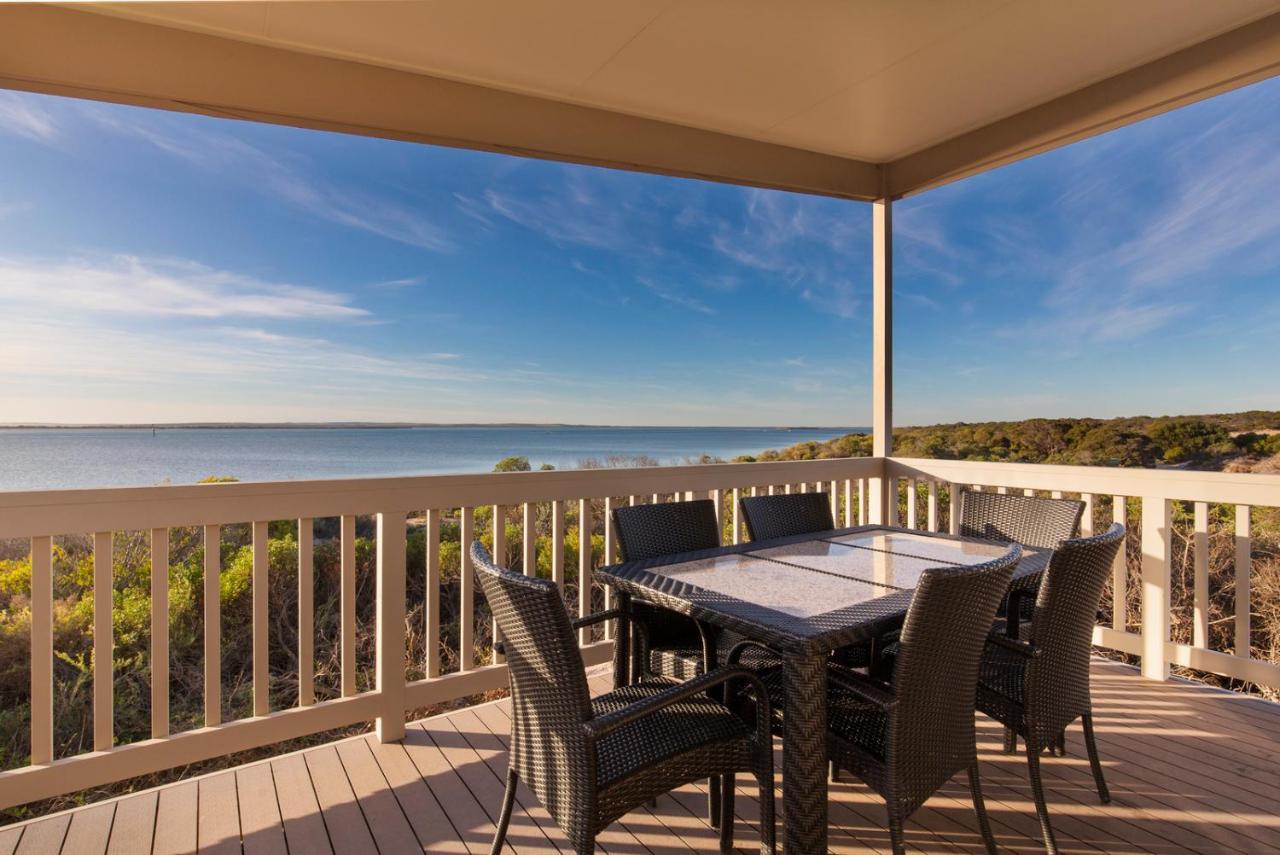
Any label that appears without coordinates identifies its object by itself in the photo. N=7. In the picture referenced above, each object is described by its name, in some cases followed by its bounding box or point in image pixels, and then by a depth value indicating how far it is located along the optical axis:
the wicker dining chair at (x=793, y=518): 2.72
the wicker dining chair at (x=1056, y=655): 1.78
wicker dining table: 1.53
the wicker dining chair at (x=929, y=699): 1.45
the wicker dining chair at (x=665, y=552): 2.28
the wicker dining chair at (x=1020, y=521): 2.65
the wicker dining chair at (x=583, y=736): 1.36
